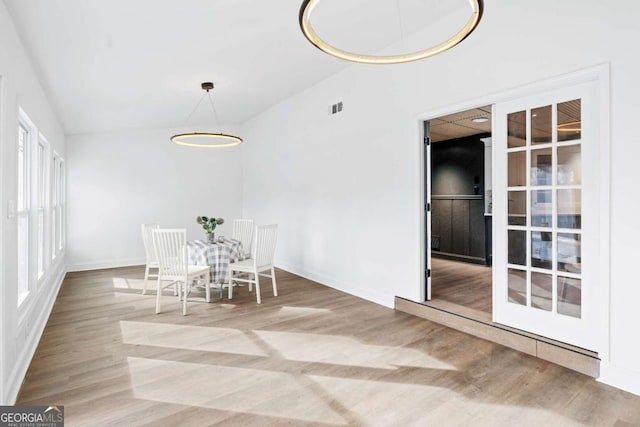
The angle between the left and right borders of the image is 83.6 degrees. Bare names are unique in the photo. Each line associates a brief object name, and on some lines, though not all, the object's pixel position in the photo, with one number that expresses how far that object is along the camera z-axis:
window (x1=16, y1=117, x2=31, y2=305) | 3.17
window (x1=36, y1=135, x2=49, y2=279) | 4.15
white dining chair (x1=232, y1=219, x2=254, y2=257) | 6.01
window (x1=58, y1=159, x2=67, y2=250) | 6.10
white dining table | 4.73
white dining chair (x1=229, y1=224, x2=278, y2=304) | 4.58
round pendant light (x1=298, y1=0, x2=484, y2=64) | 1.94
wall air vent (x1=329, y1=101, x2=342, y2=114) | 5.12
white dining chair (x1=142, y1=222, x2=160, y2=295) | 5.07
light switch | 2.30
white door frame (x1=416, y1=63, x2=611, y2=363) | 2.54
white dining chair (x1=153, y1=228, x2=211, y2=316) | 4.13
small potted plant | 5.12
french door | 2.75
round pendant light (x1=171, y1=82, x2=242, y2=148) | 7.17
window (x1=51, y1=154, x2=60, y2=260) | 5.01
